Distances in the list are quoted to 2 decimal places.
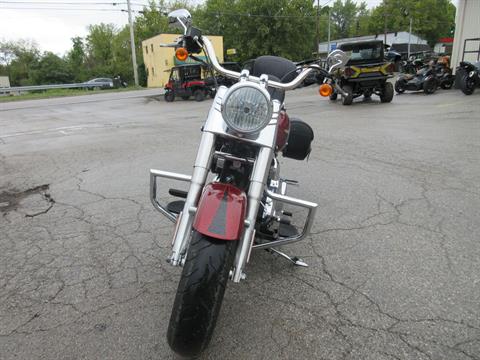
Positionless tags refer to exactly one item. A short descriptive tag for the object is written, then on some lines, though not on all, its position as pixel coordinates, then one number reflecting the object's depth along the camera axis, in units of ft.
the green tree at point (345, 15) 309.12
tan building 132.26
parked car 121.69
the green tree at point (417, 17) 233.35
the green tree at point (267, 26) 152.87
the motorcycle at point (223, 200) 6.51
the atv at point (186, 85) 66.03
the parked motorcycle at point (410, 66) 77.34
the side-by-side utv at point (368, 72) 43.70
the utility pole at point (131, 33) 119.86
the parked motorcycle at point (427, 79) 52.85
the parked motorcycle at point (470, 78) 48.45
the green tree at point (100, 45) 226.99
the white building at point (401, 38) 223.24
